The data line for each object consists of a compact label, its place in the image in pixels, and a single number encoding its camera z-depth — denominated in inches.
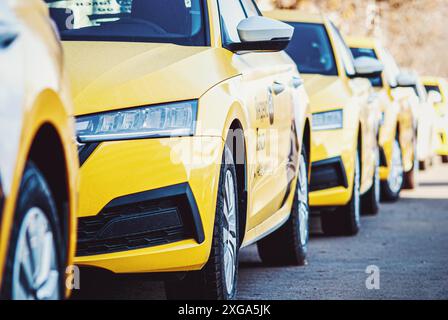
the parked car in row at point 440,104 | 844.0
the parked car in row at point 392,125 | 589.6
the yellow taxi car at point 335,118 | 428.5
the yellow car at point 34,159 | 148.7
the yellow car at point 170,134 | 227.6
